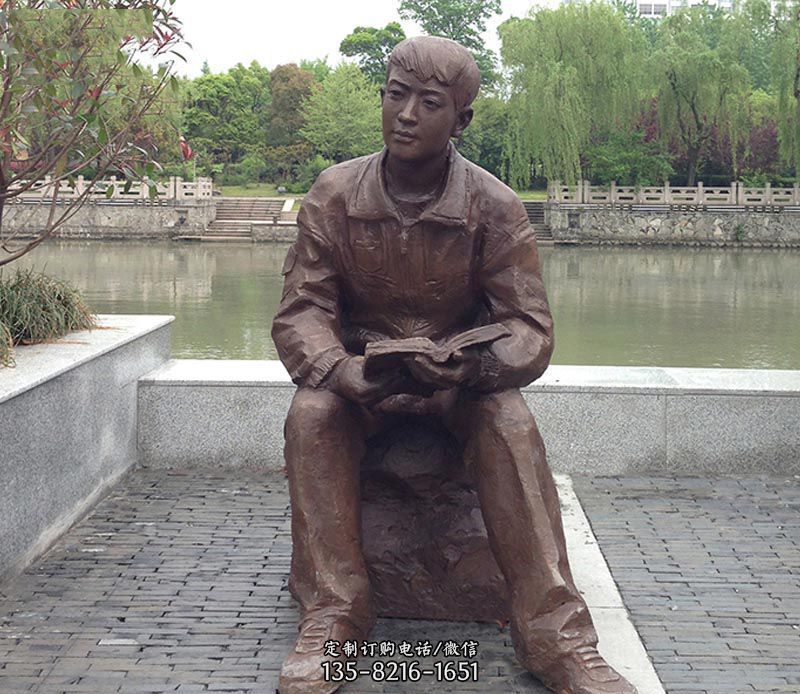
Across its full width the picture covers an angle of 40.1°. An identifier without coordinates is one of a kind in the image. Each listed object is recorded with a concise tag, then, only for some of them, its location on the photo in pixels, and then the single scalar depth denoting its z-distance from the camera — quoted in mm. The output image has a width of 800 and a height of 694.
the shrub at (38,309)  5702
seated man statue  3520
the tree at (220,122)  43250
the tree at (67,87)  5422
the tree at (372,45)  46281
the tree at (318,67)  56531
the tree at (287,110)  44344
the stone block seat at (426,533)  4004
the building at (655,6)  97375
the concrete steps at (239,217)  33688
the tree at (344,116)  41250
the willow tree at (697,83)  32906
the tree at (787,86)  30688
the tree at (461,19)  44688
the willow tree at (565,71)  32562
